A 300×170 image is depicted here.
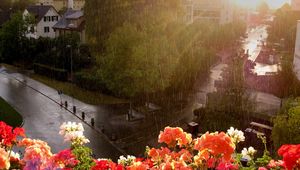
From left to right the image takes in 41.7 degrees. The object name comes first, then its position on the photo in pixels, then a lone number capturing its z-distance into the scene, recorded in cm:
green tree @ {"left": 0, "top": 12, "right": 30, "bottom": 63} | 5241
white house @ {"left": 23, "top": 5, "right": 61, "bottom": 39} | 6306
